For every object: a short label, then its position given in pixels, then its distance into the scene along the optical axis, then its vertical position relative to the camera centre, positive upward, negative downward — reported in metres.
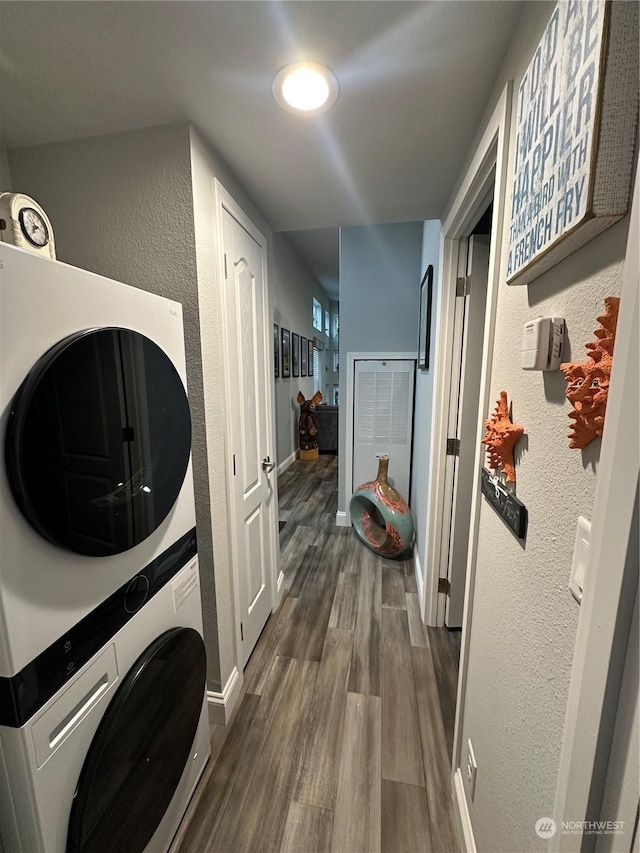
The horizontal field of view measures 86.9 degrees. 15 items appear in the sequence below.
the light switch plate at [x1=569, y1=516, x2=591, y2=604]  0.52 -0.28
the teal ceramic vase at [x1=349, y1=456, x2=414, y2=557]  2.59 -1.12
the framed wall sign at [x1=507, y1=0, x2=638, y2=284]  0.43 +0.36
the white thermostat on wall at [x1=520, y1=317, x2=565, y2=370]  0.61 +0.07
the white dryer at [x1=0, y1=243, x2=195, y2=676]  0.57 -0.21
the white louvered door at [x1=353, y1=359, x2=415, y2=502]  2.92 -0.32
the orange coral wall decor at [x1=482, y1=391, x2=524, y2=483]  0.78 -0.14
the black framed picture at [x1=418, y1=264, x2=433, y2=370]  2.19 +0.42
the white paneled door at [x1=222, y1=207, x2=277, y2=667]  1.47 -0.25
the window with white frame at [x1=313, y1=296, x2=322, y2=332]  7.10 +1.35
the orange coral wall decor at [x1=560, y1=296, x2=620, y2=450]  0.47 -0.01
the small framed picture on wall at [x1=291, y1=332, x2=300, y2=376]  5.26 +0.41
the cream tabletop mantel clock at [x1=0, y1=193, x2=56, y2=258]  0.78 +0.37
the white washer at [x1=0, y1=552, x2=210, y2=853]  0.63 -0.80
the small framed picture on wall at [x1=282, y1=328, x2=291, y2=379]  4.75 +0.32
